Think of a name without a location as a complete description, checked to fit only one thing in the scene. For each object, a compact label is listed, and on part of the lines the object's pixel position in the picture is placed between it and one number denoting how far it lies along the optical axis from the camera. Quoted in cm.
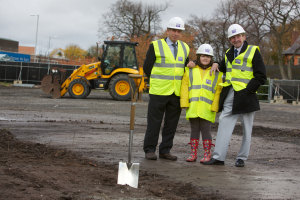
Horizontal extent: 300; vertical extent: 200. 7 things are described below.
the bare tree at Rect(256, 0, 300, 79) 4894
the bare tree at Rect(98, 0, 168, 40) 6216
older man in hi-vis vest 719
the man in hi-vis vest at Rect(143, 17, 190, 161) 756
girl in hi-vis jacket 746
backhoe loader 2469
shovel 548
